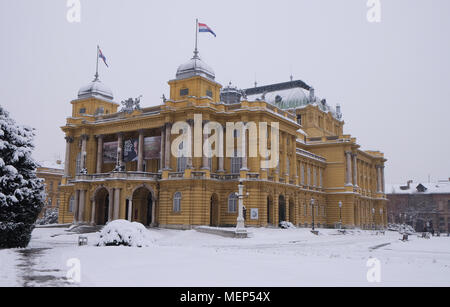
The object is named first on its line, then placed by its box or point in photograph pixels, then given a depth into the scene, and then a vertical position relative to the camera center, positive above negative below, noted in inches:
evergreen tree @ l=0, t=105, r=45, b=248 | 975.0 +53.0
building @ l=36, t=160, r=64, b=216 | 3708.2 +243.7
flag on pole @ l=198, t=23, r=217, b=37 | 2027.6 +829.3
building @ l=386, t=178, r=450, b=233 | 4143.7 +84.1
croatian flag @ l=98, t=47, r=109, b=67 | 2301.9 +794.8
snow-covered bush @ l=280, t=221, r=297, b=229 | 2112.5 -56.0
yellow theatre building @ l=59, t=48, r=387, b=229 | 2004.2 +224.5
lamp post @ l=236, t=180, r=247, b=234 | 1635.1 -12.6
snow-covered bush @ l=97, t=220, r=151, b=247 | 1062.4 -58.5
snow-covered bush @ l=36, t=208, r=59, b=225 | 2787.9 -54.5
